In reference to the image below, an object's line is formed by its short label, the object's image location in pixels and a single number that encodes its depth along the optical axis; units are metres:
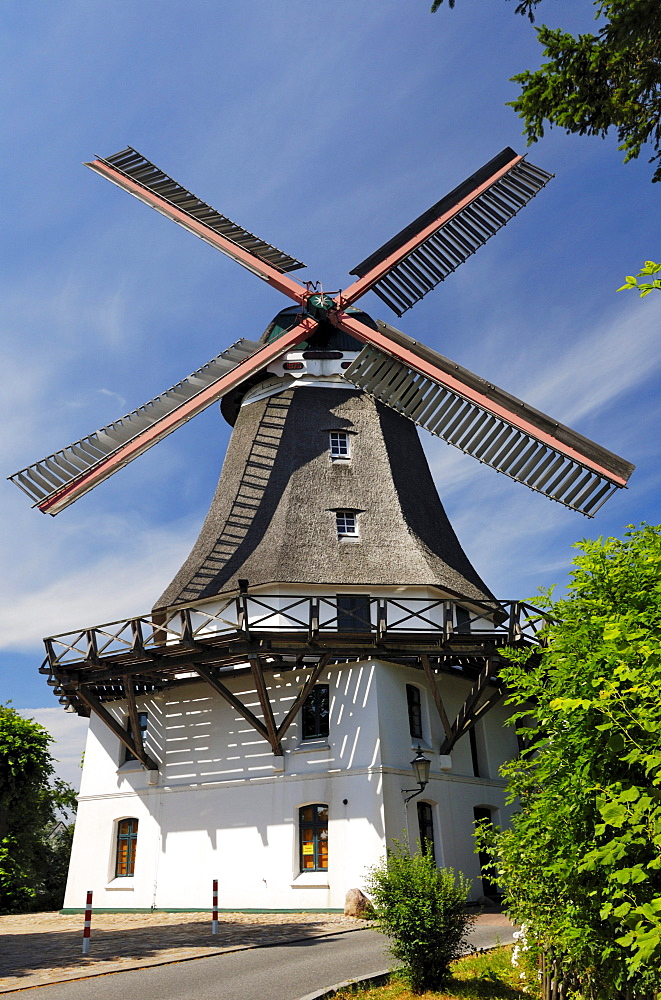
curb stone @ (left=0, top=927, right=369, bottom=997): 7.80
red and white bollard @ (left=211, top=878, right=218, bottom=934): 11.70
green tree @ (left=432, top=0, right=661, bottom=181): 7.12
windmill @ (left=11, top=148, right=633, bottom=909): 14.76
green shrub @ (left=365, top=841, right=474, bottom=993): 7.21
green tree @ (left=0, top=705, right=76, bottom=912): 19.31
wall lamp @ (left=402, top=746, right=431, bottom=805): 14.18
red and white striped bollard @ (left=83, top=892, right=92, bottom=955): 10.00
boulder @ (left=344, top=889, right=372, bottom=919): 13.17
